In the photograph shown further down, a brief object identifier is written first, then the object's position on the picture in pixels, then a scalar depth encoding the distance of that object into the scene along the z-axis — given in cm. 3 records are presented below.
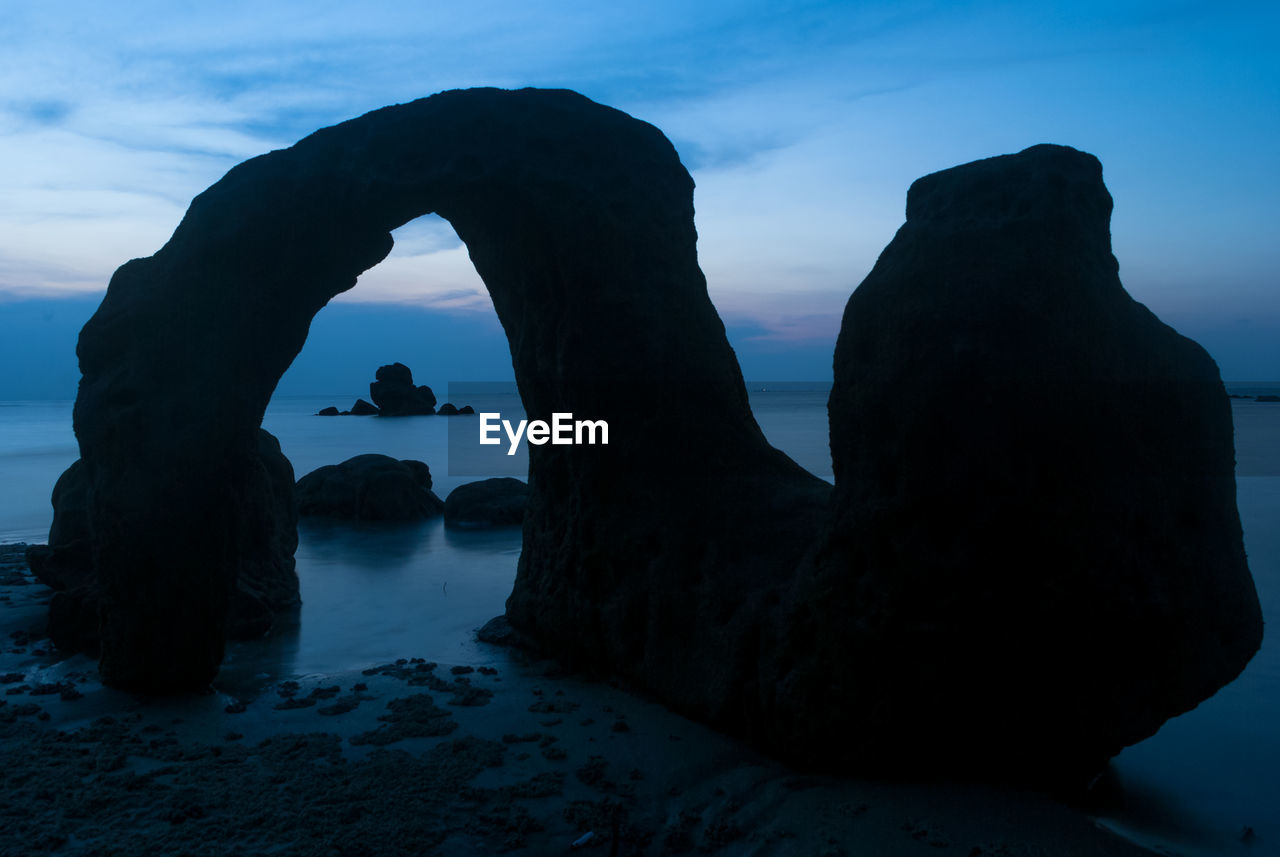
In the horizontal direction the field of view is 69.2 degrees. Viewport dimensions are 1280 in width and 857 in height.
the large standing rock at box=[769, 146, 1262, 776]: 330
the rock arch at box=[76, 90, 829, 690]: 510
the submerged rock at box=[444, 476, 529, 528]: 1213
